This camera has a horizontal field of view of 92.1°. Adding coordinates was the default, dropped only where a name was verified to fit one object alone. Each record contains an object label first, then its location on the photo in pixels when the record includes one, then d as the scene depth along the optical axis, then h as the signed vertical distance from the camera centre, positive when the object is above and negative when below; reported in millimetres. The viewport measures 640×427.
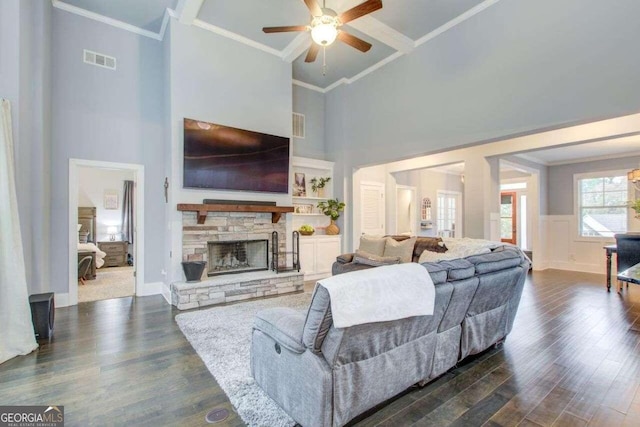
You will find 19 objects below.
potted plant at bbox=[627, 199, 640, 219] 5164 +123
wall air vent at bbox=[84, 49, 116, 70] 4512 +2311
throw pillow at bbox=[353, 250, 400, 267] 4551 -688
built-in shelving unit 6078 -171
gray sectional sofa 1675 -856
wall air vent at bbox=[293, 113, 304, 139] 6539 +1894
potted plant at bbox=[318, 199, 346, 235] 6375 +81
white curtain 2793 -563
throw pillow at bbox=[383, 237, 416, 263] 4691 -550
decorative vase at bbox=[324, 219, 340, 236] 6379 -333
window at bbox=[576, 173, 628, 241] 7062 +196
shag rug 1983 -1266
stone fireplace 4352 -671
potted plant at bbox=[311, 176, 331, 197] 6629 +646
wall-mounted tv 4527 +882
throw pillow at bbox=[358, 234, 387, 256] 5080 -514
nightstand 7547 -939
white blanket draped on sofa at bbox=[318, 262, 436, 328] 1613 -457
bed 6859 -328
